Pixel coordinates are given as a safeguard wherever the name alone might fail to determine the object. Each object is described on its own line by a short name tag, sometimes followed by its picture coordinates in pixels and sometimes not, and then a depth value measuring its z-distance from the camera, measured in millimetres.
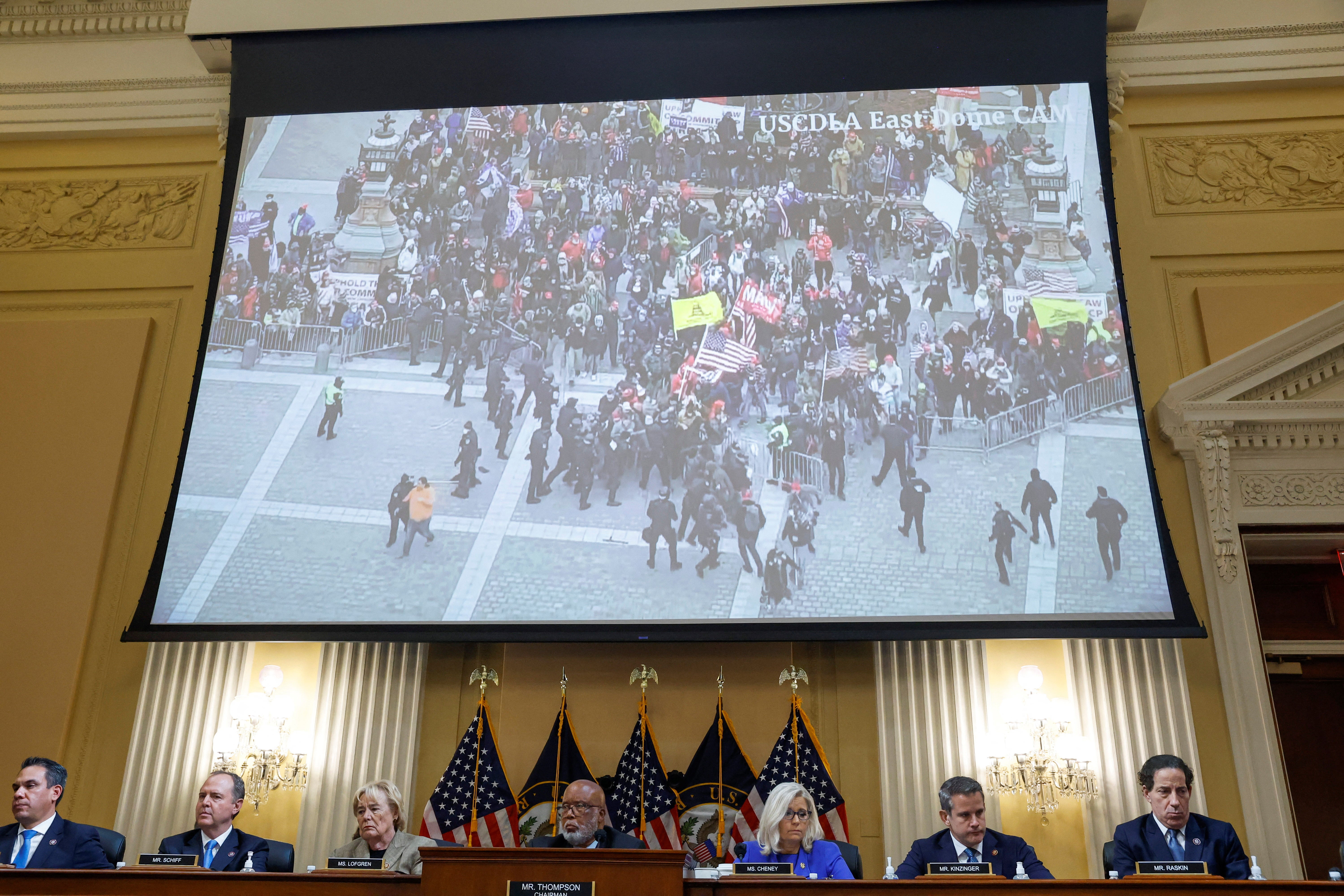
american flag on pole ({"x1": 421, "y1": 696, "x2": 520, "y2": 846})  6098
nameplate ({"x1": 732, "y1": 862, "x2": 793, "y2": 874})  3861
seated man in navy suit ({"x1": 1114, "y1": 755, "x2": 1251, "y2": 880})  4754
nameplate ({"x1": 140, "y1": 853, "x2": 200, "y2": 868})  4117
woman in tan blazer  5074
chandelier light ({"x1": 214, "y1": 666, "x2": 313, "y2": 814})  6449
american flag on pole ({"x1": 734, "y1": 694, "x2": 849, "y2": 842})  6059
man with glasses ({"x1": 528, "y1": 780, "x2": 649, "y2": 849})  5098
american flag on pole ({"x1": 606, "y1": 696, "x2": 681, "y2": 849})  6086
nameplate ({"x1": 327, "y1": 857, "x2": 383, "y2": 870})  4090
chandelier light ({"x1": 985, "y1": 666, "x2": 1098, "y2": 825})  6141
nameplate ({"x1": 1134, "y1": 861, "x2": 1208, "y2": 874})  3811
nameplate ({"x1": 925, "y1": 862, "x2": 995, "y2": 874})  3838
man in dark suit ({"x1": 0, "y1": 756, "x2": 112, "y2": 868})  4645
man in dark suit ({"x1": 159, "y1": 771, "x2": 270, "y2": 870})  4898
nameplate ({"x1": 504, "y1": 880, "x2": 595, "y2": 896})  3328
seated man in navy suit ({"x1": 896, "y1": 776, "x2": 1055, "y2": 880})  4816
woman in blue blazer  4621
